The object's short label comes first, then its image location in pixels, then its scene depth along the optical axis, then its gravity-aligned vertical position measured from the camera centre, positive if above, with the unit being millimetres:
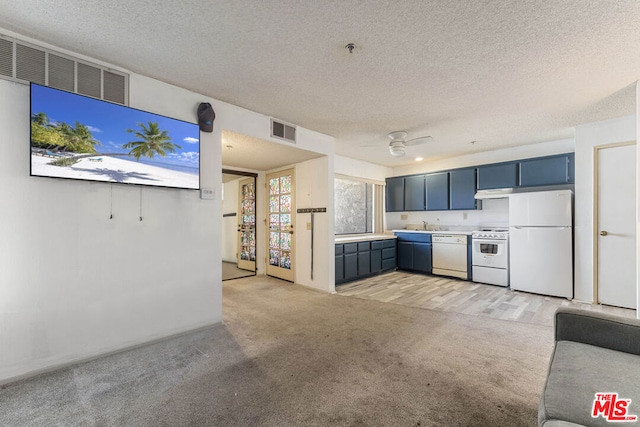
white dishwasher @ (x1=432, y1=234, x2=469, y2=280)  5191 -816
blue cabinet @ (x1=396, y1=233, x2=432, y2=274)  5691 -835
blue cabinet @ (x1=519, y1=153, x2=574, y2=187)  4289 +700
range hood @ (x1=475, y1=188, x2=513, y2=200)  4945 +370
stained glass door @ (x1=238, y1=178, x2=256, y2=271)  5945 -258
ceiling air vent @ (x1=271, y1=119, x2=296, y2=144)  3662 +1137
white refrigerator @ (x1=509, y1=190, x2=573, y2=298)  4023 -454
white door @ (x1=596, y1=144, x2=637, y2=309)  3533 -163
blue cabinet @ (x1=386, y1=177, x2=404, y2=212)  6508 +461
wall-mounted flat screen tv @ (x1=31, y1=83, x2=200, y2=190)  2072 +611
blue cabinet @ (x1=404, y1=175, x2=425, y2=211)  6152 +462
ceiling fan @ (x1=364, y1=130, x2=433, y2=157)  4160 +1092
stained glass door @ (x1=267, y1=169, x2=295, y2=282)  5160 -217
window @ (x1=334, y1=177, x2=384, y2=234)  5999 +170
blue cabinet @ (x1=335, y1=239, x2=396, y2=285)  4863 -891
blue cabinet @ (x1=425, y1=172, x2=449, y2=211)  5754 +477
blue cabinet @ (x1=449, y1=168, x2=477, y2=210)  5371 +496
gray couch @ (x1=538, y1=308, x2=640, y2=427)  968 -690
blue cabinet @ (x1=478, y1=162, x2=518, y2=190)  4840 +690
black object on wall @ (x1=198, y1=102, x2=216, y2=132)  2916 +1045
